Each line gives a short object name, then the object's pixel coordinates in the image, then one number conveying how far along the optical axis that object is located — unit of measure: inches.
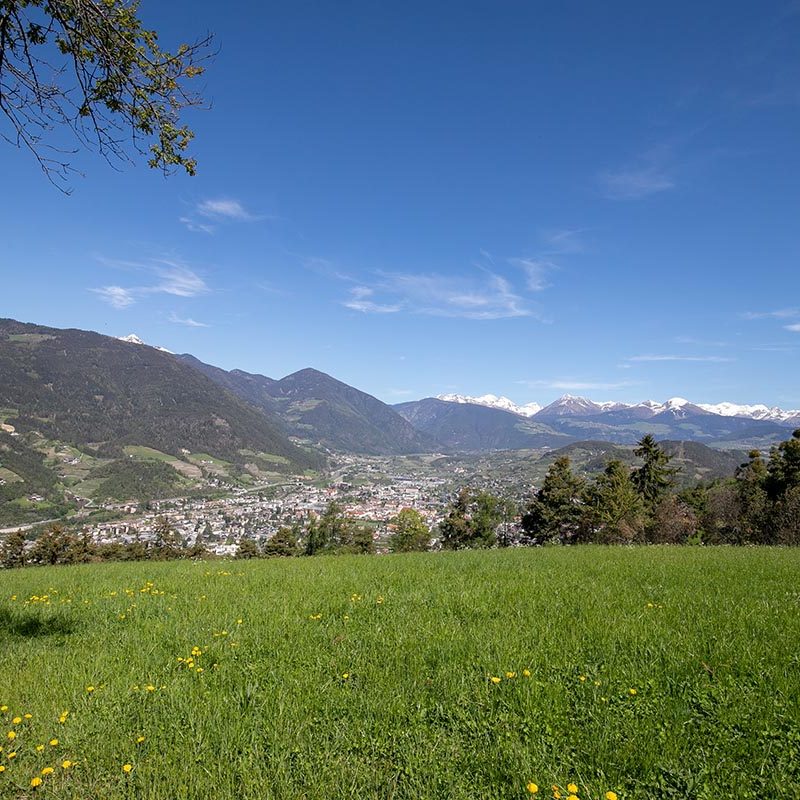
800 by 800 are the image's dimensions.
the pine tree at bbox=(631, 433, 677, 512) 1605.6
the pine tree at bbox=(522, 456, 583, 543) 1551.4
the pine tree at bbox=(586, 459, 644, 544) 1316.4
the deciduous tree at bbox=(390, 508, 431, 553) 1862.7
